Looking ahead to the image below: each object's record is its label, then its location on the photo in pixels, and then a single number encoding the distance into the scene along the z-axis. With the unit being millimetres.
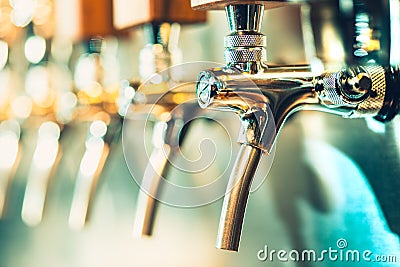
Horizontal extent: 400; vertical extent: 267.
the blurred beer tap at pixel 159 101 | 955
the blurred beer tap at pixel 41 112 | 1349
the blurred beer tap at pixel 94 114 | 1139
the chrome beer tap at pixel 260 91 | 697
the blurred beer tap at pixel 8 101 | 1514
